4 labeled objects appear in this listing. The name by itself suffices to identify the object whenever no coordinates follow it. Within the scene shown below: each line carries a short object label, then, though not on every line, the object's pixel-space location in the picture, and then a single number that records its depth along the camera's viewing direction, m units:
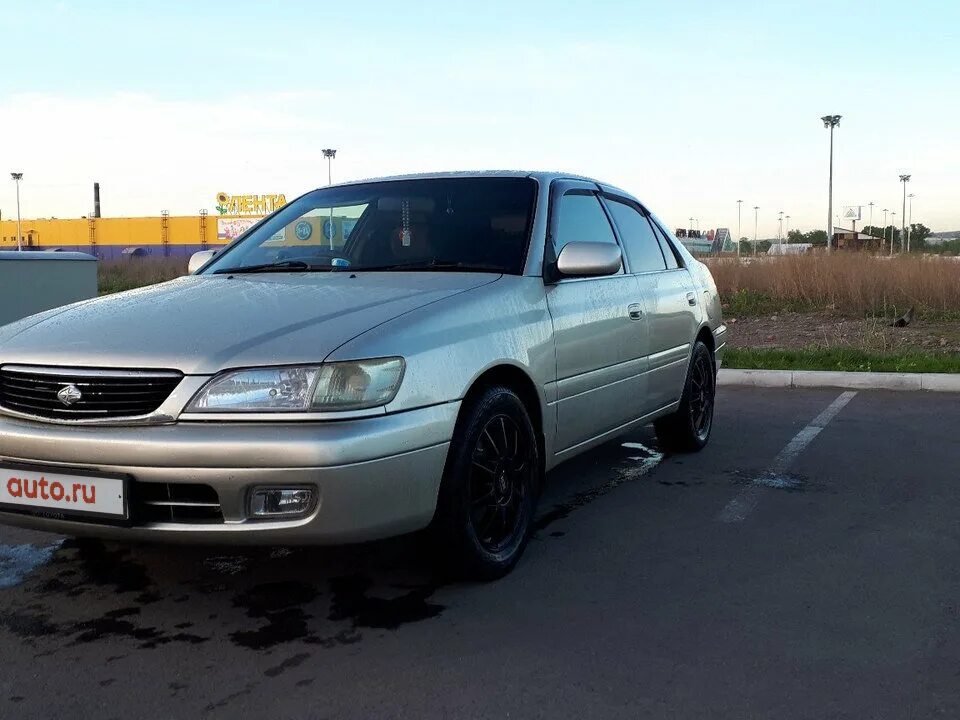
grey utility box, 7.87
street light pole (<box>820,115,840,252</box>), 47.31
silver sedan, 2.90
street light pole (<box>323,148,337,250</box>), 56.34
